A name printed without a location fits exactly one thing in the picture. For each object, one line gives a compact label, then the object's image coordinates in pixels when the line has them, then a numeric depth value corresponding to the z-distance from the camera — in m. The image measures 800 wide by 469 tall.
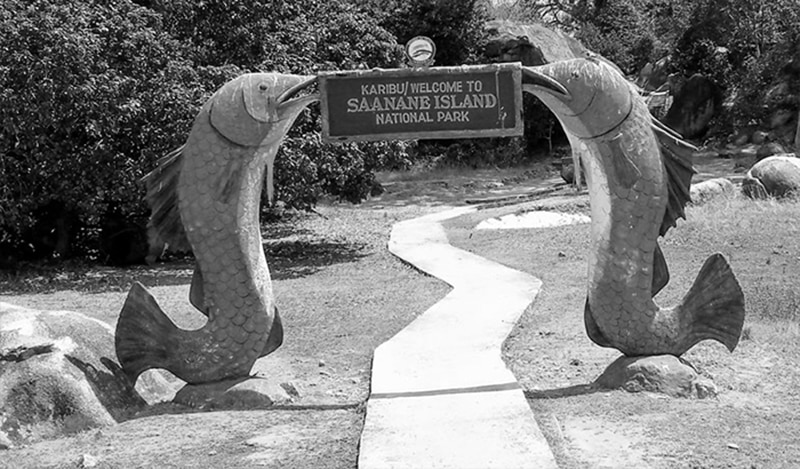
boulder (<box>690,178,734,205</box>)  16.52
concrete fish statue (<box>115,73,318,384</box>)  6.40
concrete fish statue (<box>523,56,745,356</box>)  6.32
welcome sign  6.36
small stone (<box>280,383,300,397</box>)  6.74
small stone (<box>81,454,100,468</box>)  5.34
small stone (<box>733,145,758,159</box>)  25.80
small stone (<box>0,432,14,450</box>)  5.76
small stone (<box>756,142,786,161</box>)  22.88
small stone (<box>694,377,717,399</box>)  6.29
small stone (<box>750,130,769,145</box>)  26.88
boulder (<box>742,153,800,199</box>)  16.22
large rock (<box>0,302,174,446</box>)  5.93
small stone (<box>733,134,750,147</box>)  27.28
